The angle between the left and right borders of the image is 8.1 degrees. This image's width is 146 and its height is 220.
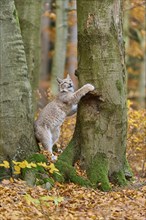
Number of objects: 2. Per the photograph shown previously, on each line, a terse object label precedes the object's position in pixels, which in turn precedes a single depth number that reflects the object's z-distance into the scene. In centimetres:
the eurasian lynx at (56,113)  1857
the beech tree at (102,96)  1770
